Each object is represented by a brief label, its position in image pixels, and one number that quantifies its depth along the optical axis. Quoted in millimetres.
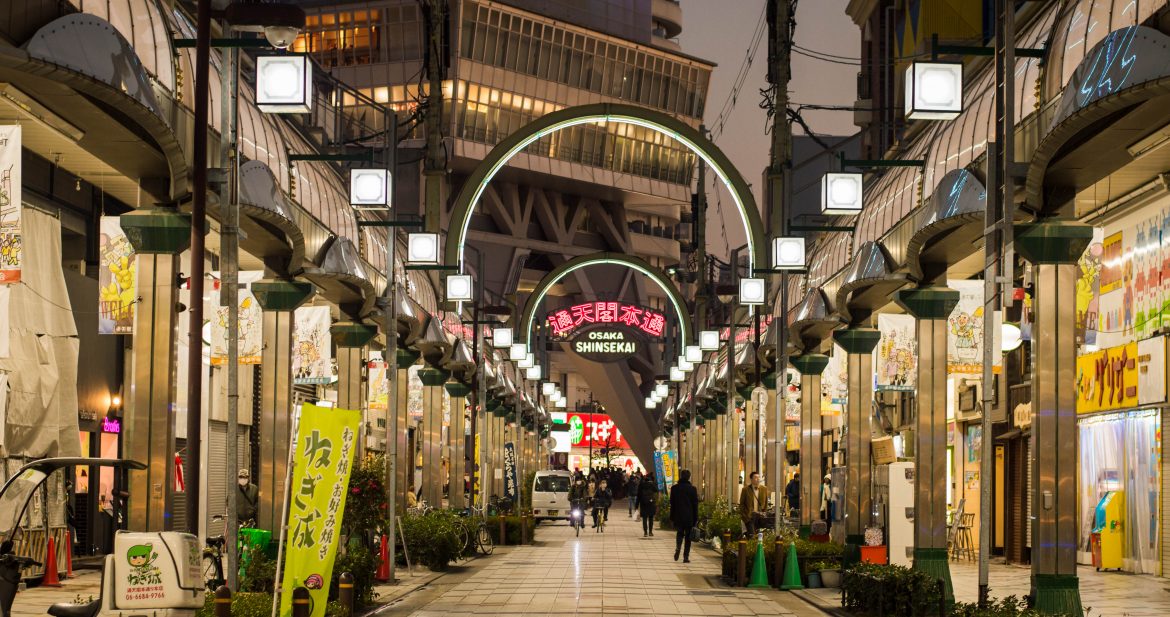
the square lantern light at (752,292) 32625
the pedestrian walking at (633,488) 79875
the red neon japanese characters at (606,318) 84750
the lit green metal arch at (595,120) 36875
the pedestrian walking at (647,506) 51906
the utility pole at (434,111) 31891
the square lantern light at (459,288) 34688
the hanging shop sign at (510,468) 62844
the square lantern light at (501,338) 50719
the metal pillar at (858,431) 28453
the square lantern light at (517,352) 53500
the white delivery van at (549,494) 65312
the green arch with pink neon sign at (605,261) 63219
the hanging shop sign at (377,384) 41094
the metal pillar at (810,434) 33938
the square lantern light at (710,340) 48938
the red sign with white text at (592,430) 143000
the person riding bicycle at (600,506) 57125
